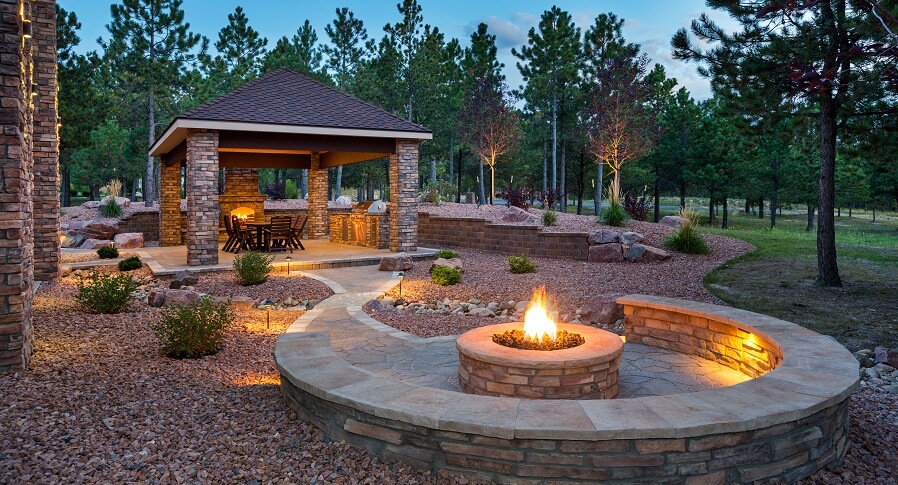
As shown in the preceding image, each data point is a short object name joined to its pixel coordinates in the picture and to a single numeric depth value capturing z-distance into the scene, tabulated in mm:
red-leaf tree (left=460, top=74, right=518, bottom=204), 23859
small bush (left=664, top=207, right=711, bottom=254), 11453
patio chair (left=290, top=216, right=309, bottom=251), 13001
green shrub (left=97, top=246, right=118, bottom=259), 11766
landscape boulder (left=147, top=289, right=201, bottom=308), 7412
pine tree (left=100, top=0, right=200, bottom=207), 22938
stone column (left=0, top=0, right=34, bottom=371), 4457
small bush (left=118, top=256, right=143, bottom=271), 10594
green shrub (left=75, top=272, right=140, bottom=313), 6824
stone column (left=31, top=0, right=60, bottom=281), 8766
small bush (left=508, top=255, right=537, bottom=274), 10289
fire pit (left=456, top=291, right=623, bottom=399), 3764
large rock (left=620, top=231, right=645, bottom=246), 11573
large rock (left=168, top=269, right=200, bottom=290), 8970
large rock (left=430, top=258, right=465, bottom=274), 10138
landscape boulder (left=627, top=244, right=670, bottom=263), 10922
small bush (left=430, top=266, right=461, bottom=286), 9250
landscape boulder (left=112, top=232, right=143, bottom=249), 14289
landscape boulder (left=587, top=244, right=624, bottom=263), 11320
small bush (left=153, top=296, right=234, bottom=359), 5199
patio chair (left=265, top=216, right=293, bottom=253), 12758
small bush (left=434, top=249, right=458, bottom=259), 11361
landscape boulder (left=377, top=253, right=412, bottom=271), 10844
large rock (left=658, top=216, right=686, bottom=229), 15183
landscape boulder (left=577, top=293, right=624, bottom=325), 6750
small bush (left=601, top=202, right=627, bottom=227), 13211
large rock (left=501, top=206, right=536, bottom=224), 14228
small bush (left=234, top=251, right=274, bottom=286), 9070
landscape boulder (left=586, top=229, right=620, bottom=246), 11680
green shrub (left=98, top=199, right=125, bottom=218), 18812
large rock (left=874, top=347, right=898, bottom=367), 5160
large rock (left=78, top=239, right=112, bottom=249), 14125
